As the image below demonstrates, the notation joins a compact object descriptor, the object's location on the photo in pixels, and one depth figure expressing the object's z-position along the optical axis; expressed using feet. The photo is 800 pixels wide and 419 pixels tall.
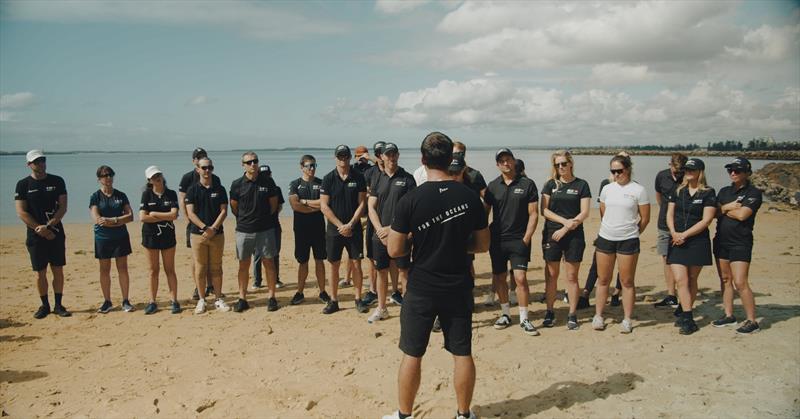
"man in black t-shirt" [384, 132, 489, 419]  10.85
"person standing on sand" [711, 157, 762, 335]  17.83
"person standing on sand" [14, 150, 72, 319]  21.03
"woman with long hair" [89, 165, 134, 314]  21.62
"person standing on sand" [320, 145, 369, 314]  21.18
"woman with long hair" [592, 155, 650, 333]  17.92
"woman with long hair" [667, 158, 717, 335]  18.16
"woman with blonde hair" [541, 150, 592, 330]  18.52
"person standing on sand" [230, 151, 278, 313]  21.83
